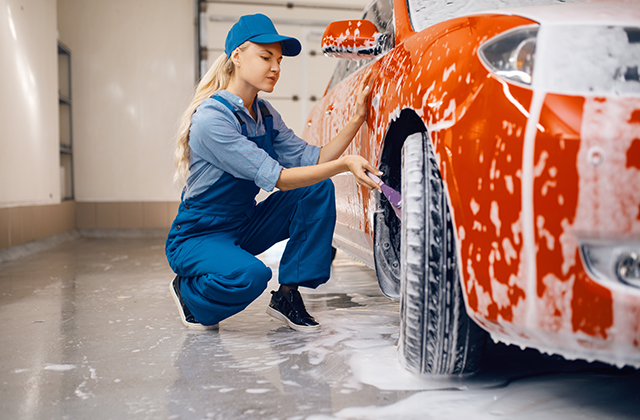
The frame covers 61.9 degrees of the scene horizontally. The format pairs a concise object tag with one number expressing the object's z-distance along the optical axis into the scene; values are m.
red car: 0.90
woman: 1.78
